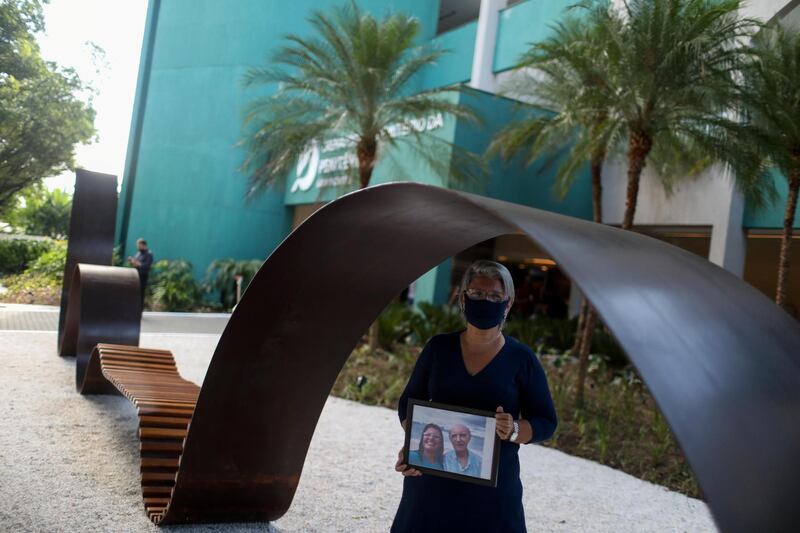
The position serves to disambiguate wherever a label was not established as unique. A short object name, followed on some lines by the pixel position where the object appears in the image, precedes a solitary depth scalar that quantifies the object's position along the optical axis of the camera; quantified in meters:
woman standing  2.52
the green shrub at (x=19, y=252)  11.24
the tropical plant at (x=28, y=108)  10.41
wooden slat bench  4.45
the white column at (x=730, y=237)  14.59
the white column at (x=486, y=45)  20.62
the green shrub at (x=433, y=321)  13.71
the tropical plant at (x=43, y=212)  11.22
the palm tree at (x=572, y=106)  10.84
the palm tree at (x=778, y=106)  9.80
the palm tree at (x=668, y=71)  9.52
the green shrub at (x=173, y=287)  19.67
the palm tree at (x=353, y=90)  13.35
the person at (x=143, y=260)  15.38
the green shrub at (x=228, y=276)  21.16
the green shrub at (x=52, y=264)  11.73
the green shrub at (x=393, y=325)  13.77
